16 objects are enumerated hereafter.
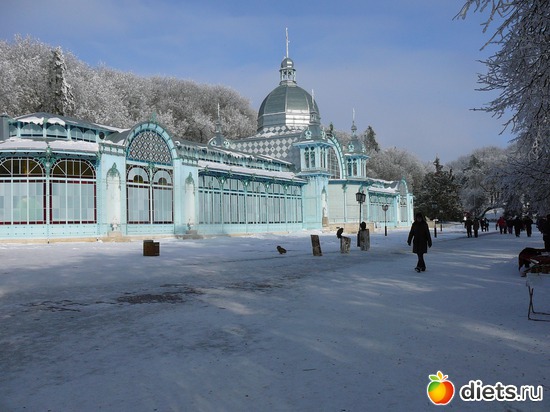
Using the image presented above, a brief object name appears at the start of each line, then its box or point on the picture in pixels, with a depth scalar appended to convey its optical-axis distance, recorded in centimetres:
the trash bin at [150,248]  1777
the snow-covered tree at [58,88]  4825
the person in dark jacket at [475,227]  3688
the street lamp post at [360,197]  2972
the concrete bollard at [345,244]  1958
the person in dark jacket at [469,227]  3647
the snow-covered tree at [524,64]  643
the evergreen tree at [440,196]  7419
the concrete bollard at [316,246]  1807
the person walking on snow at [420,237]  1302
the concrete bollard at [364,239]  2148
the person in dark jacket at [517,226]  3553
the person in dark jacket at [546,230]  1516
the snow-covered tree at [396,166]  10038
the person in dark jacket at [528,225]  3499
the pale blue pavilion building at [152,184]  2606
